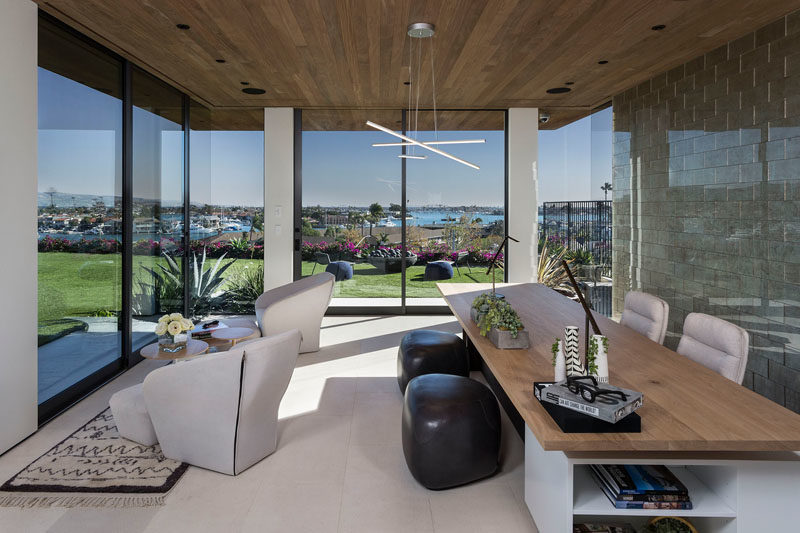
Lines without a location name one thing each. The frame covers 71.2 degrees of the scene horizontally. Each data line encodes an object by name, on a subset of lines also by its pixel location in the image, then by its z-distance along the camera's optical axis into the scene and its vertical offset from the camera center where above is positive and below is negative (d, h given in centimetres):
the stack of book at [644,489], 192 -84
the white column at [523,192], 735 +75
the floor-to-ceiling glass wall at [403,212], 766 +50
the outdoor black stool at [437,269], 773 -29
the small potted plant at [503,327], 287 -42
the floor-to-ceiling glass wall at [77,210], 383 +27
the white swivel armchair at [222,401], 279 -79
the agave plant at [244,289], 771 -58
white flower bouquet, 371 -56
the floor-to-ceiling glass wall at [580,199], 700 +67
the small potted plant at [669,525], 194 -97
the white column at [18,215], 327 +18
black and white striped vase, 225 -44
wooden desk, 176 -62
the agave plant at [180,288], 562 -46
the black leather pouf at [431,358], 403 -80
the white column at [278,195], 728 +69
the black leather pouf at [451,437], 273 -93
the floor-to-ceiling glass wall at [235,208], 742 +53
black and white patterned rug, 272 -121
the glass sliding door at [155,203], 523 +45
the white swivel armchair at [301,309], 519 -59
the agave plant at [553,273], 773 -34
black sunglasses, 188 -49
